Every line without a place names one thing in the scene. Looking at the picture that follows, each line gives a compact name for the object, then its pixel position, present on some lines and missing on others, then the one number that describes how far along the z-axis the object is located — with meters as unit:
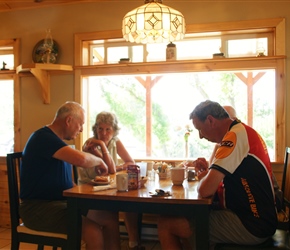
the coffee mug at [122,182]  1.90
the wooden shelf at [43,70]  3.38
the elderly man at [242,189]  1.73
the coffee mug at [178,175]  2.12
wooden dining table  1.71
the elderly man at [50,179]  2.02
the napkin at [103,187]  1.93
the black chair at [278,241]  1.77
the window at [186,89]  3.17
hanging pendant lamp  2.06
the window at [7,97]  3.83
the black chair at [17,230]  2.03
